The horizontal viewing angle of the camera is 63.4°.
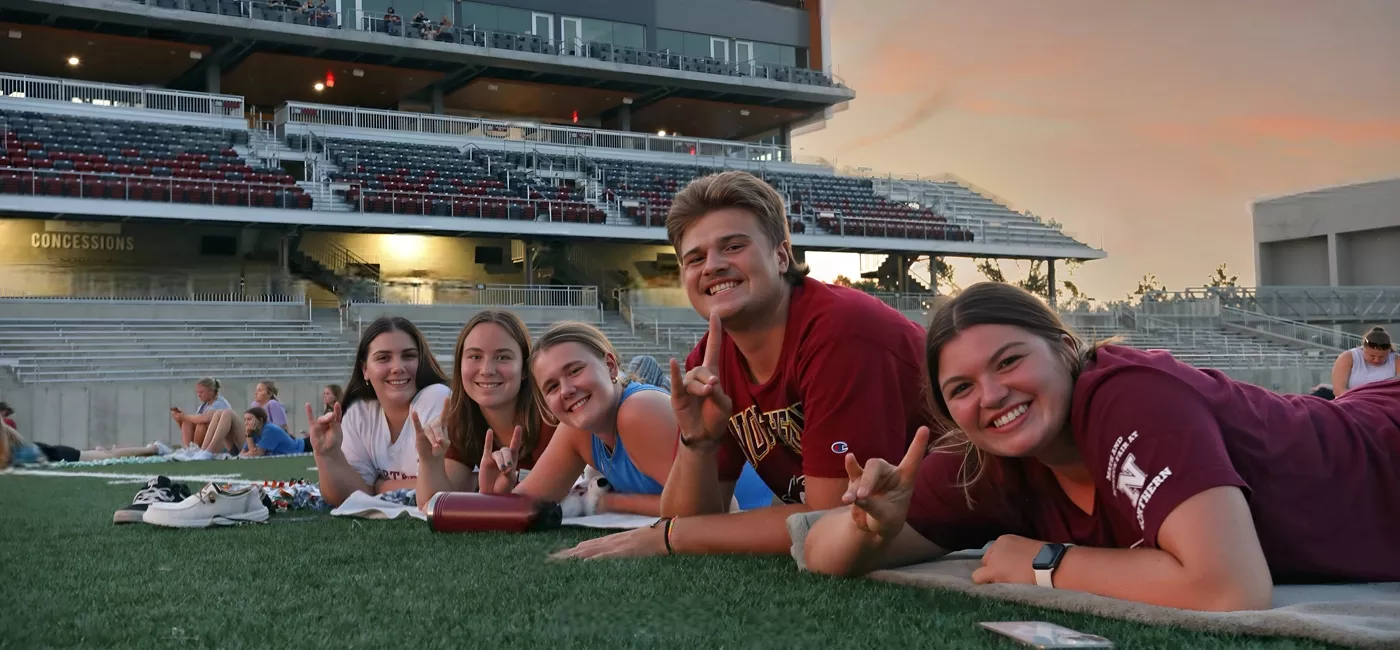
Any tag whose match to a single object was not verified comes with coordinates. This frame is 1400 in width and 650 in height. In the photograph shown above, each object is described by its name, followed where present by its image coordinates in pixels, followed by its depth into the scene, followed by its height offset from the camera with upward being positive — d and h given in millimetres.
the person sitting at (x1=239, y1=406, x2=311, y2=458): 13906 -860
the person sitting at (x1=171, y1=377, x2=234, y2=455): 14827 -606
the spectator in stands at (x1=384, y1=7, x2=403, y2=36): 32406 +9757
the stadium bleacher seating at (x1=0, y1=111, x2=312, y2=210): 24312 +4737
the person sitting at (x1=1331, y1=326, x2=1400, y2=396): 10453 -242
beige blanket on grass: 2322 -595
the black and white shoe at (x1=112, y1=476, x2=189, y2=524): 5574 -634
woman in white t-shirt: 5898 -265
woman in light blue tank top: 4426 -250
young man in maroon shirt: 3250 -73
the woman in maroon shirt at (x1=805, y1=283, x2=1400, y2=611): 2400 -277
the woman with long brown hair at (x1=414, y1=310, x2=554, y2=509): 5207 -237
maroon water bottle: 4754 -635
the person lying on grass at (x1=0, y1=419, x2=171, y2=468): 9159 -901
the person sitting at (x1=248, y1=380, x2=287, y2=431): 15727 -469
